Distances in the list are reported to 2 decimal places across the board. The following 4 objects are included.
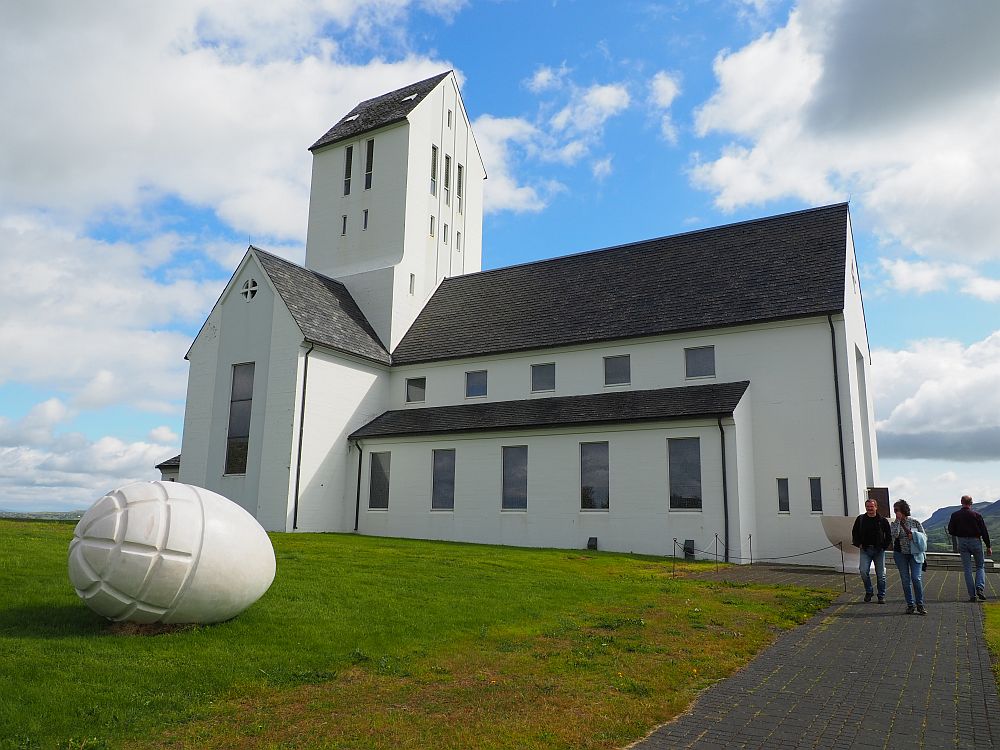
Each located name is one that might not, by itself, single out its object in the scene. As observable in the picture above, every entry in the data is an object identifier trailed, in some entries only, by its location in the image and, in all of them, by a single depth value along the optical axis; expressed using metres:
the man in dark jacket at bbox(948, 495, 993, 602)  15.00
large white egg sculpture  8.81
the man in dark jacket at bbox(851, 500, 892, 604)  14.30
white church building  24.31
